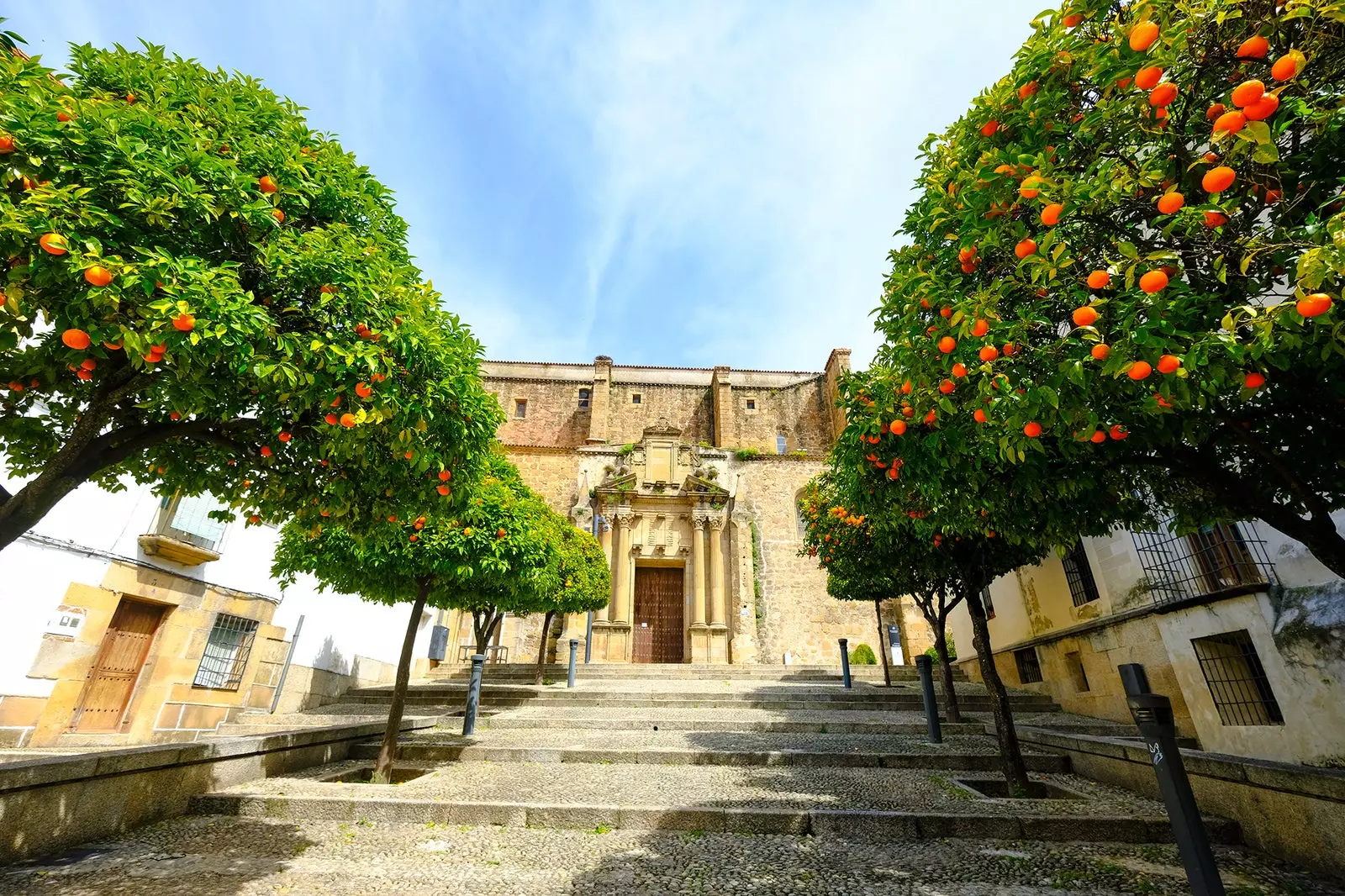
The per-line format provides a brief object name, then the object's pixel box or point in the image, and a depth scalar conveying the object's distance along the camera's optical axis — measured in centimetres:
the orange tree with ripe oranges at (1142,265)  209
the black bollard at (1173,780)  242
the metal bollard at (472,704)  810
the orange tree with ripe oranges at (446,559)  680
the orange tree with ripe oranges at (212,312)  253
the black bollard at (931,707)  734
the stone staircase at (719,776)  458
